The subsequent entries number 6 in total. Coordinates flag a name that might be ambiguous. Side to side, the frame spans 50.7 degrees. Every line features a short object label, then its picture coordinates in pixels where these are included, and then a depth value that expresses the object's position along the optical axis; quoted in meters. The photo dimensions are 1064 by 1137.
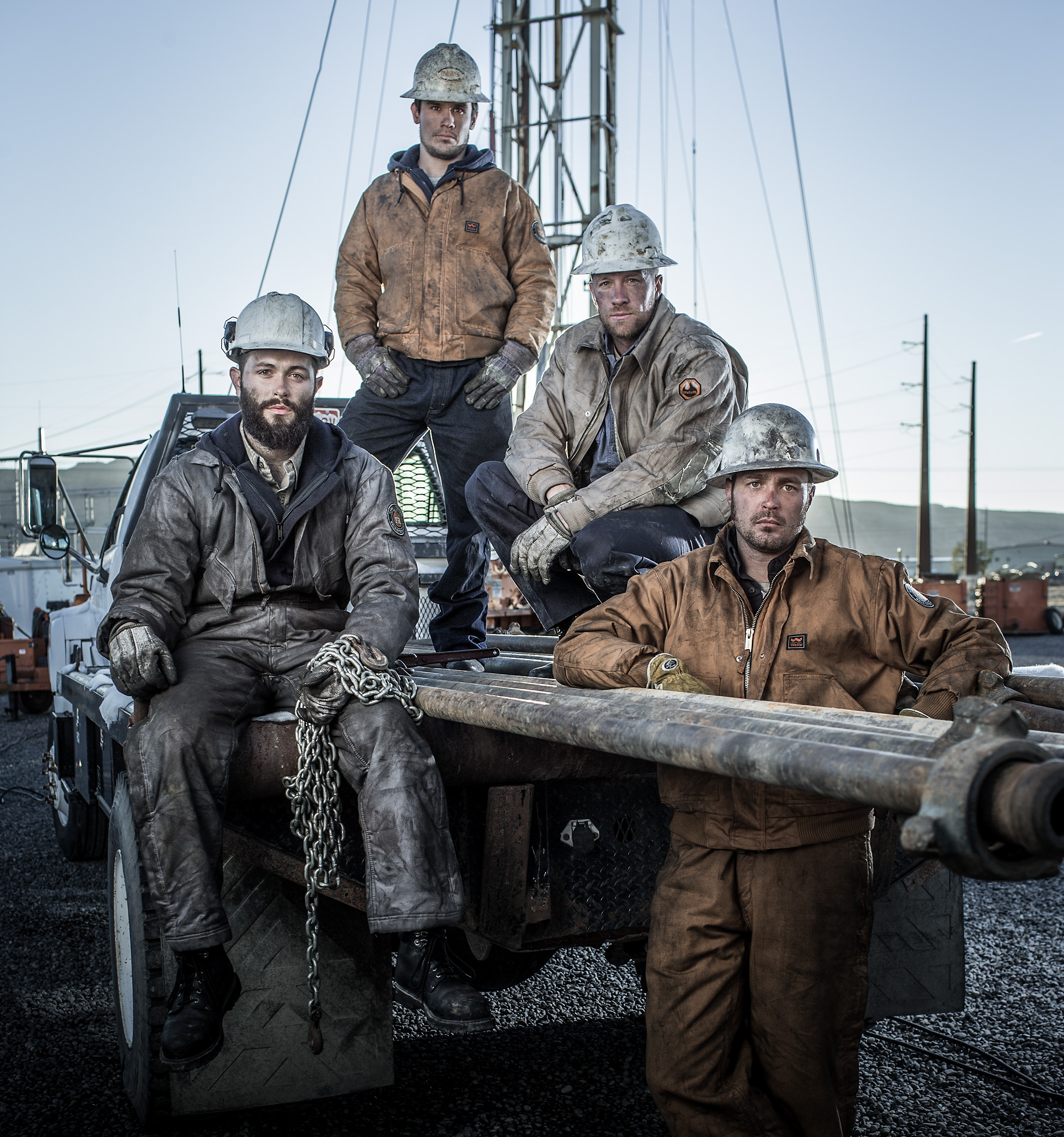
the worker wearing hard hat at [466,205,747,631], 4.42
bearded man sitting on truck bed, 2.91
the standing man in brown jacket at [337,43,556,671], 5.36
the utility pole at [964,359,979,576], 36.16
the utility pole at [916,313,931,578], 33.59
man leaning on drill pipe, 2.84
